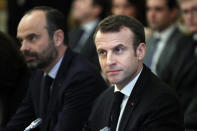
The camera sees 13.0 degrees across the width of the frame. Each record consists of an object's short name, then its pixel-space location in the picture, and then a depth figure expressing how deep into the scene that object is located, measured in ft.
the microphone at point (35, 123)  16.91
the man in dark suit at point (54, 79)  17.81
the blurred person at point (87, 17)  30.15
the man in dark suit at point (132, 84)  13.74
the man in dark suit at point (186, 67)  23.50
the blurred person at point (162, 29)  26.07
